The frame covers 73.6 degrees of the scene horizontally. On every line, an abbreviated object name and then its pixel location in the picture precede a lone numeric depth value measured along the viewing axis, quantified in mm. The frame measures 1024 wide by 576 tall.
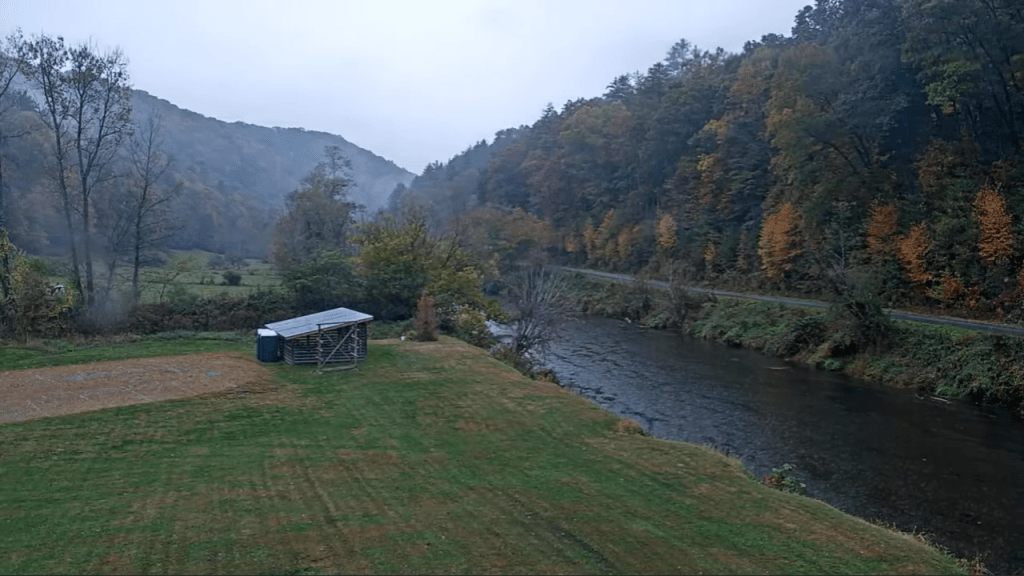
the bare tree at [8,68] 29252
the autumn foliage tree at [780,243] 44469
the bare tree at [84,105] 31141
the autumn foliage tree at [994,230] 30312
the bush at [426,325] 31188
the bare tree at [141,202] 35688
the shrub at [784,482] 14836
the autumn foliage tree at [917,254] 34375
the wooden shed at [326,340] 24406
